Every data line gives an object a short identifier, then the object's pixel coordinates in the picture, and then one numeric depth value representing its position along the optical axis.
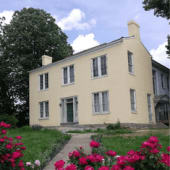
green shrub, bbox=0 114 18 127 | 21.96
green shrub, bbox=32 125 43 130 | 19.33
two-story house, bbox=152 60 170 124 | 21.16
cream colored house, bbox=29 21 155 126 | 17.14
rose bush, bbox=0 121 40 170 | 4.92
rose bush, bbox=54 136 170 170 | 3.41
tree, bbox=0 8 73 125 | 28.41
